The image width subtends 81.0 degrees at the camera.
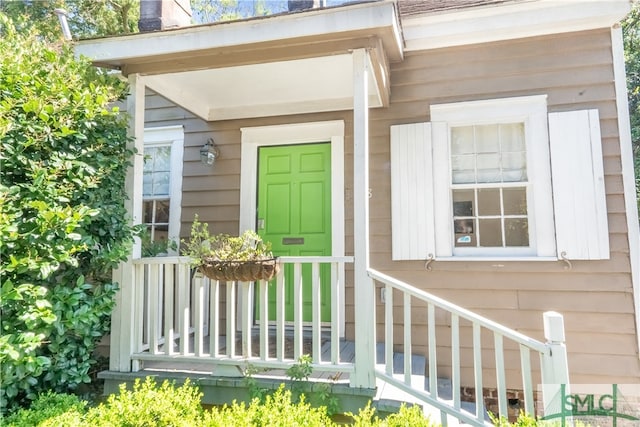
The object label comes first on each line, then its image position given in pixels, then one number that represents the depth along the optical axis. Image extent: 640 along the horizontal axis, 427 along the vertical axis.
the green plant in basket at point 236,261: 2.50
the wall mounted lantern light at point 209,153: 3.96
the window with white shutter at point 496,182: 3.04
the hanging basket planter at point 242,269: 2.50
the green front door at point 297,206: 3.77
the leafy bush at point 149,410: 1.92
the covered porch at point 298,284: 2.34
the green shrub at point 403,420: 1.68
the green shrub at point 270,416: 1.79
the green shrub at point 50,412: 1.95
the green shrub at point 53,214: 2.11
